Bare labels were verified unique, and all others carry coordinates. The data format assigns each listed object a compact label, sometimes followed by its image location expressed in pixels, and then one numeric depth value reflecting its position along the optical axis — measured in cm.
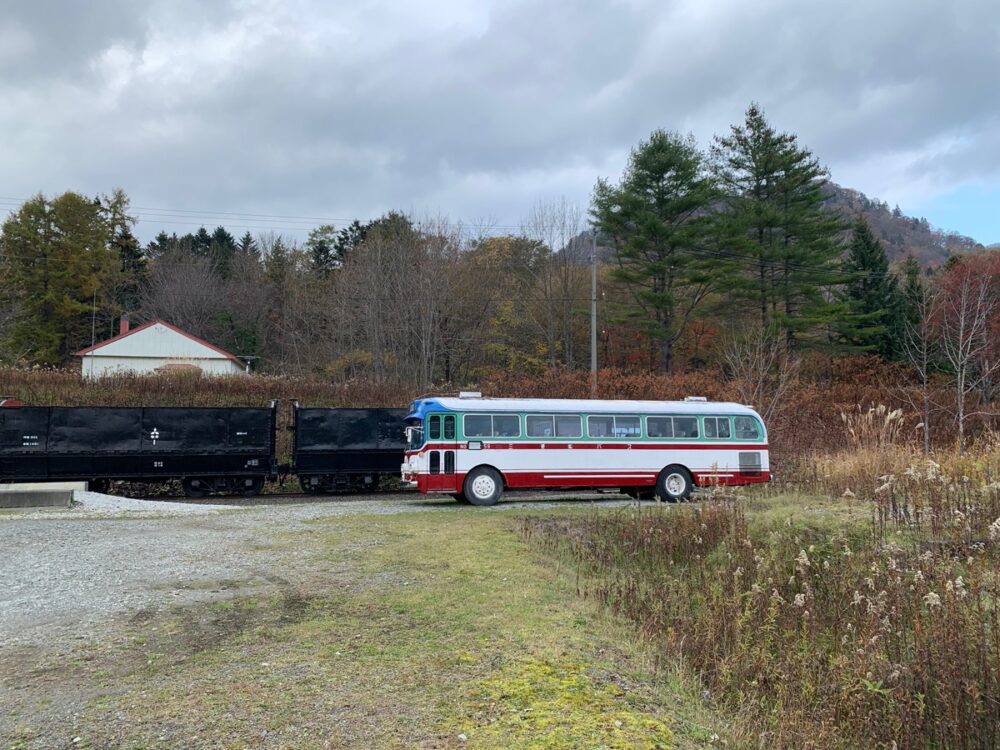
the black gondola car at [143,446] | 1933
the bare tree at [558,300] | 4222
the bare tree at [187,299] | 5916
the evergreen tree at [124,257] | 5984
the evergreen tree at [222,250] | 6556
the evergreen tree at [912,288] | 4203
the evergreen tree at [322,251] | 6338
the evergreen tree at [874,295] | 4122
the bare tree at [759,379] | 2241
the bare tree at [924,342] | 2011
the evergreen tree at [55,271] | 5297
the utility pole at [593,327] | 2811
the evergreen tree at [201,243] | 6862
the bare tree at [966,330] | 1786
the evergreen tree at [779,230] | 3766
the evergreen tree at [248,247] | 6659
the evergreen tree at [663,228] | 3725
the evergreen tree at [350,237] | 6244
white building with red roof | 4591
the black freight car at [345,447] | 2147
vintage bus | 1680
